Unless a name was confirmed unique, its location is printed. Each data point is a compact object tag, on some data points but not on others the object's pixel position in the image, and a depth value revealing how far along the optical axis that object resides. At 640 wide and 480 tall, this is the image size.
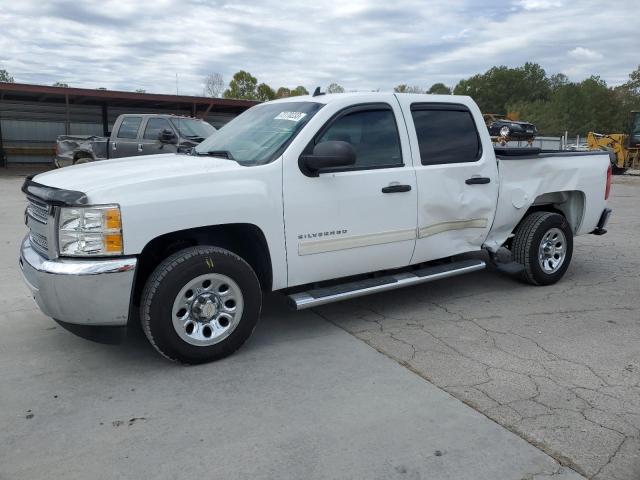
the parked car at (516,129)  19.72
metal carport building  23.44
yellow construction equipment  24.17
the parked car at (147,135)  12.35
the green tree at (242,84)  66.72
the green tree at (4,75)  78.59
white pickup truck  3.53
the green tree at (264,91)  63.45
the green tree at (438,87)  96.09
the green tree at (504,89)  102.56
